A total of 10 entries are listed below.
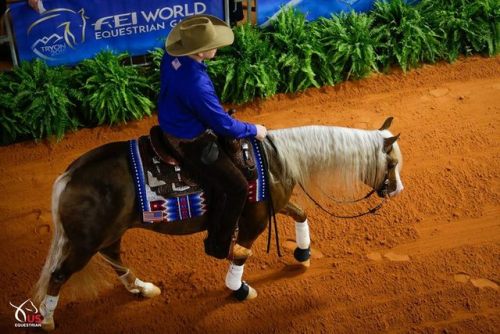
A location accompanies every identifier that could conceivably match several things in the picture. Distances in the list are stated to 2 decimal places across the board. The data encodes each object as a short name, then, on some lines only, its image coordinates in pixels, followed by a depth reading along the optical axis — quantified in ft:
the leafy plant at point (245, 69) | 29.58
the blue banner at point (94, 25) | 27.50
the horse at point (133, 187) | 17.26
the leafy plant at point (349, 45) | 31.19
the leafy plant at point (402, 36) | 32.14
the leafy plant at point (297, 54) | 30.58
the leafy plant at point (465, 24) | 33.01
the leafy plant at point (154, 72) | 29.60
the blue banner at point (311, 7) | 31.78
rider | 15.53
